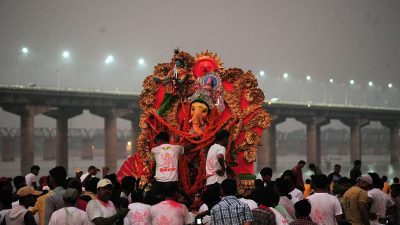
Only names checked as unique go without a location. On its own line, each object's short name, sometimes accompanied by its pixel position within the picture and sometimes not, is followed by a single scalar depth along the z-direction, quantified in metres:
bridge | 78.12
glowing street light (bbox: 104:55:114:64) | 95.12
